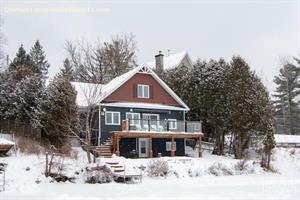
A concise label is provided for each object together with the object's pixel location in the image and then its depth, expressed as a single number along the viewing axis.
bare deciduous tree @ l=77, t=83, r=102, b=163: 26.54
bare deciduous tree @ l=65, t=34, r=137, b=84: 48.03
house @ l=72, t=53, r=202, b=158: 32.31
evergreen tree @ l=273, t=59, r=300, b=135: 57.03
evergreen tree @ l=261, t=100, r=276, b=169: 32.26
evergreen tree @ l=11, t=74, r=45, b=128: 30.72
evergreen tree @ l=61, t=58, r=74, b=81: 52.84
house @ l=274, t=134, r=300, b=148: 40.56
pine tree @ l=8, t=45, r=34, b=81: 36.56
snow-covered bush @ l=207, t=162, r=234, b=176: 28.12
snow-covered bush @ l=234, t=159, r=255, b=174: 29.23
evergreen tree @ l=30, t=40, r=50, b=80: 59.36
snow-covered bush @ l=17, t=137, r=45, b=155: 26.14
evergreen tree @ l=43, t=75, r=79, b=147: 28.95
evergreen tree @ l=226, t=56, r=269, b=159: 34.72
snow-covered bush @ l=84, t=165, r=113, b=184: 22.78
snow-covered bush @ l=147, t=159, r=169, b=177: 25.75
